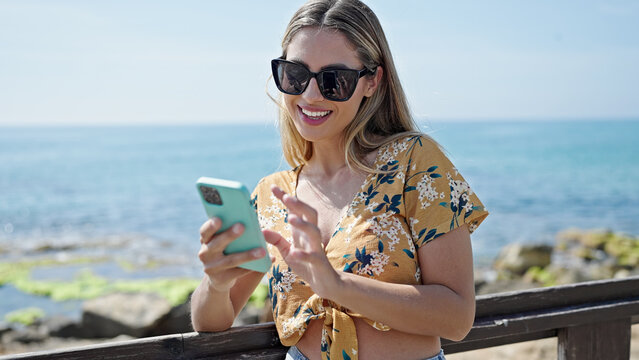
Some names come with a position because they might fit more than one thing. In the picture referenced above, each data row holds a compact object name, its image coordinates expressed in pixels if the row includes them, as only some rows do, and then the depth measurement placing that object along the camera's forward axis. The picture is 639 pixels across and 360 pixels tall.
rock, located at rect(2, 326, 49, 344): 9.46
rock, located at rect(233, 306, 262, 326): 8.83
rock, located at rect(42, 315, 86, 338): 9.14
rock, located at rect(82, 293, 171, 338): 8.28
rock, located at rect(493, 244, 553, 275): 12.79
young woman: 1.87
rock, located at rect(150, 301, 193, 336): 8.34
